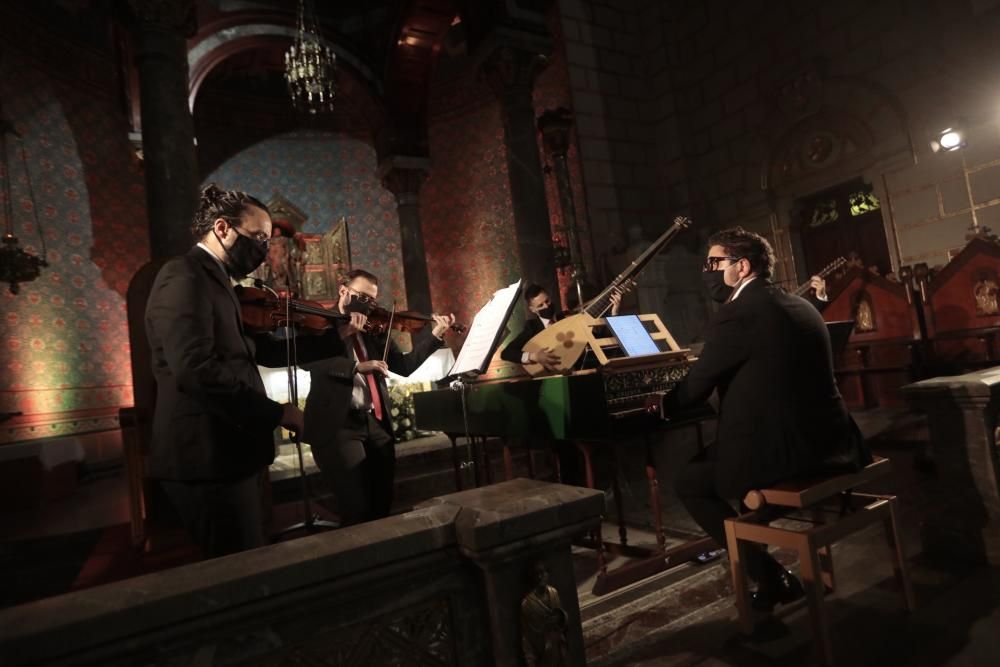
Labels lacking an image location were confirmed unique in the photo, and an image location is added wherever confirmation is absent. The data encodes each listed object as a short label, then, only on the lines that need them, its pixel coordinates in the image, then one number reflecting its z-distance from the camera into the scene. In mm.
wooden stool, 1889
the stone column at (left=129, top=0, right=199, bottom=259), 4648
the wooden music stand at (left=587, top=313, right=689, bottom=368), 2687
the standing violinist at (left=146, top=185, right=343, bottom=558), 1636
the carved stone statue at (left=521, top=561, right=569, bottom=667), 1319
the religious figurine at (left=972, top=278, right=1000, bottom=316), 5398
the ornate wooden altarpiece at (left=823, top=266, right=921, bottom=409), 5898
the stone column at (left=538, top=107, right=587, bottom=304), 7652
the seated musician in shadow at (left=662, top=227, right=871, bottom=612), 2072
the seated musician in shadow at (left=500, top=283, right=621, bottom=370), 3658
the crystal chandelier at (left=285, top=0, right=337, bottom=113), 7219
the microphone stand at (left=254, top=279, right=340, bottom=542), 2680
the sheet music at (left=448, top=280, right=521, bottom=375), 2480
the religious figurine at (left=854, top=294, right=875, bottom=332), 6254
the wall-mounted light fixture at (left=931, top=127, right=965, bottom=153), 6727
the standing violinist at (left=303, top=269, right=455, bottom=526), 2895
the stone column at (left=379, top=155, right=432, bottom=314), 9812
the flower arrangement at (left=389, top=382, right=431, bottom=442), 6336
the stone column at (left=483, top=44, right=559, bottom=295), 6305
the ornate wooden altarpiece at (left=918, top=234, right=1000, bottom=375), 5363
